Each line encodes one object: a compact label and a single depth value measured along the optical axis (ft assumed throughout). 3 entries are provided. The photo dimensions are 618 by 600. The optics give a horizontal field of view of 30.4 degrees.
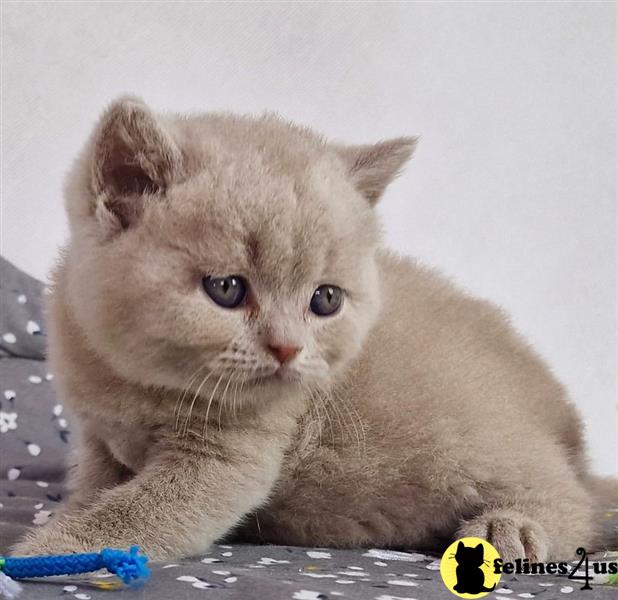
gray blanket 0.84
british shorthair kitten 0.92
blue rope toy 0.82
